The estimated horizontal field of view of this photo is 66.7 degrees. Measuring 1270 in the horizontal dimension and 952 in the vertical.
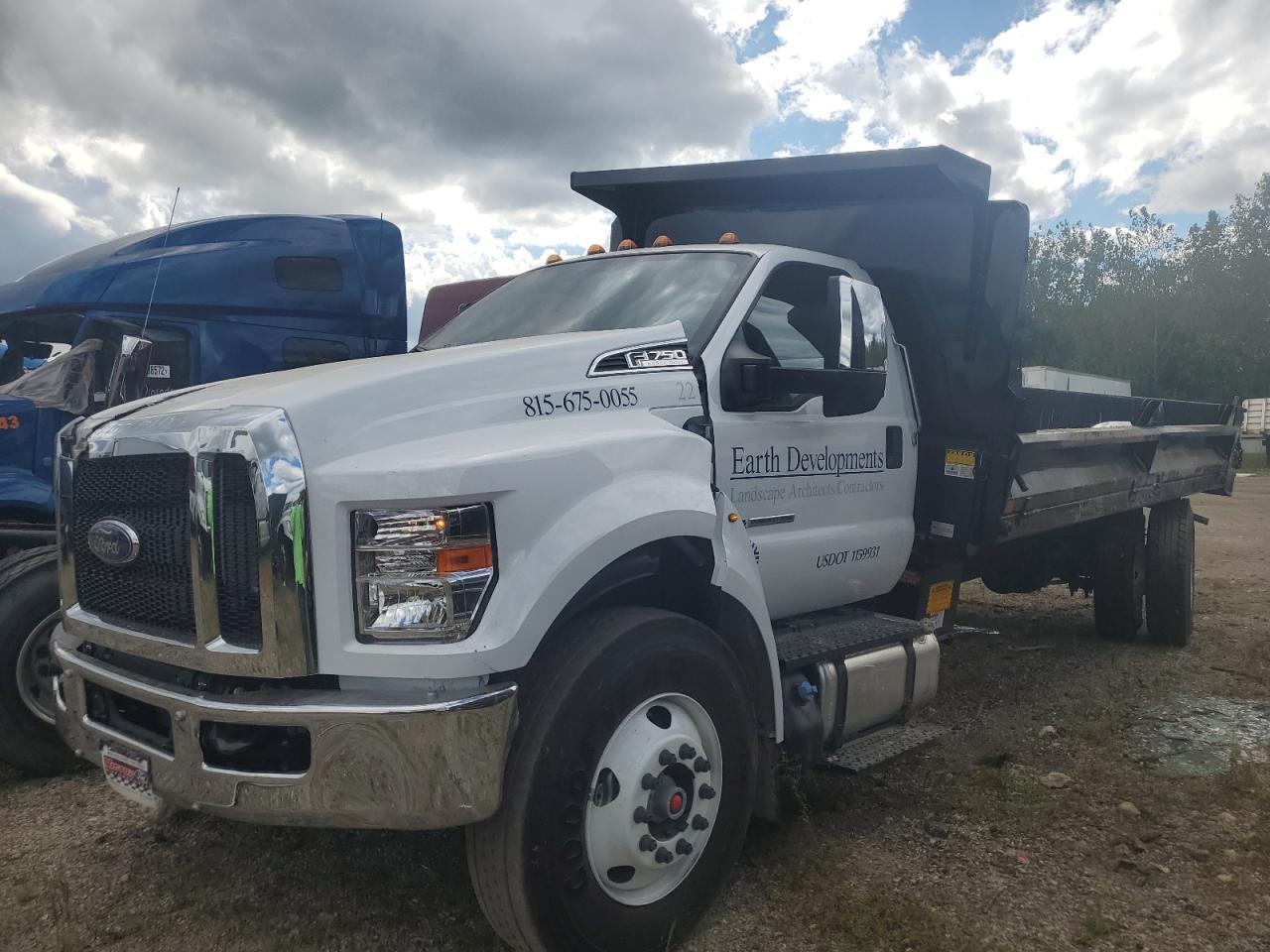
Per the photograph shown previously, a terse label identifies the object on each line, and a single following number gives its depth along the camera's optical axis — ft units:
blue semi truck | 13.51
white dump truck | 7.56
